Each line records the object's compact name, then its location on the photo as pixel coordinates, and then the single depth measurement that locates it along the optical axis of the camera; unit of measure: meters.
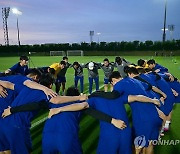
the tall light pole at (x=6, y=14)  47.00
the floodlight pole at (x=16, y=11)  31.27
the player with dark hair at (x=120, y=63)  7.67
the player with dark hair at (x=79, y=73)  7.98
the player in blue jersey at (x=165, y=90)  3.80
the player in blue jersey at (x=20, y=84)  2.44
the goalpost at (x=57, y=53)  37.21
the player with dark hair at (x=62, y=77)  7.80
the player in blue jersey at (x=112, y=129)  2.32
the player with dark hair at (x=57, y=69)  7.57
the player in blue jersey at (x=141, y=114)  2.66
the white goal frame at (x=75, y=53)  36.63
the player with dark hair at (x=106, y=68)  7.84
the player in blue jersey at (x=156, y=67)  4.89
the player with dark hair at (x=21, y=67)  5.89
